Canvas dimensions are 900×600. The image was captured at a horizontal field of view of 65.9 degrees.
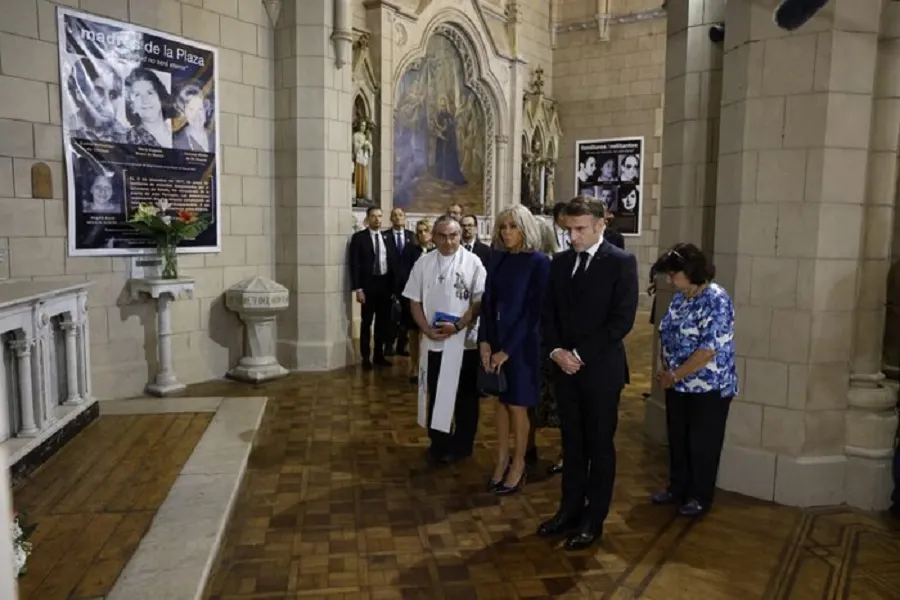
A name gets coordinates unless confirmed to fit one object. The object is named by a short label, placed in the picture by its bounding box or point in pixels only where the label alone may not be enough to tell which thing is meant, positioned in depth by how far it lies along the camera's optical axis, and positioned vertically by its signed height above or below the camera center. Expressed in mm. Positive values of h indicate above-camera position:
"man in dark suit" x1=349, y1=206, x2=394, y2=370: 7203 -435
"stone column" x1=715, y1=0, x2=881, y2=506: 3717 +11
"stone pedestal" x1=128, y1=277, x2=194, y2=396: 5795 -744
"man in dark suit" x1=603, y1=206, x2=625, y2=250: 6488 -53
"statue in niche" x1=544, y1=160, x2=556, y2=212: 13625 +935
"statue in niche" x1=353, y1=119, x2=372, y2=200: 9125 +946
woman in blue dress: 3730 -434
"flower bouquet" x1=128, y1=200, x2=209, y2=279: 5798 -17
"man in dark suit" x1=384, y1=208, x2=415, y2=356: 7246 -177
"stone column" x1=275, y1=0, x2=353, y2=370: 6969 +466
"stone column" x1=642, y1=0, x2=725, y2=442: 4672 +744
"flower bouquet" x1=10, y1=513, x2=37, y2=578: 2096 -1011
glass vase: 5973 -292
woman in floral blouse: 3566 -738
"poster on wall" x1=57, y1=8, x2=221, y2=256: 5418 +808
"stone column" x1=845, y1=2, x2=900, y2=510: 3844 -421
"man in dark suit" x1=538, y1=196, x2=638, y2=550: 3129 -524
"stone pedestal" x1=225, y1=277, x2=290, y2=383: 6613 -902
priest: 4211 -557
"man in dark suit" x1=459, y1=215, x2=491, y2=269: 5875 -96
